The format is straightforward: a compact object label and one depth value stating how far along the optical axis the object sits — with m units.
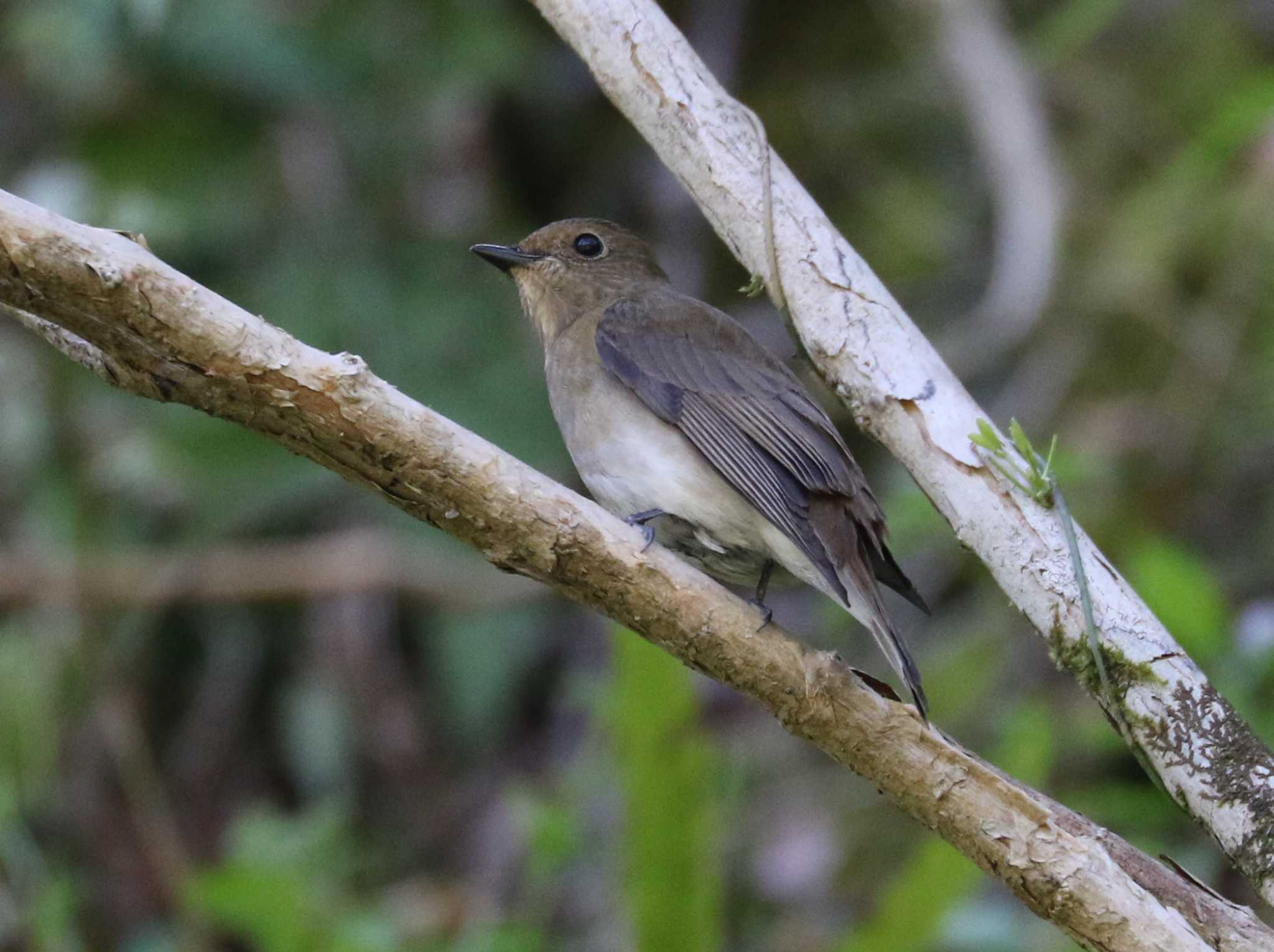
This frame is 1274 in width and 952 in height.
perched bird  5.31
